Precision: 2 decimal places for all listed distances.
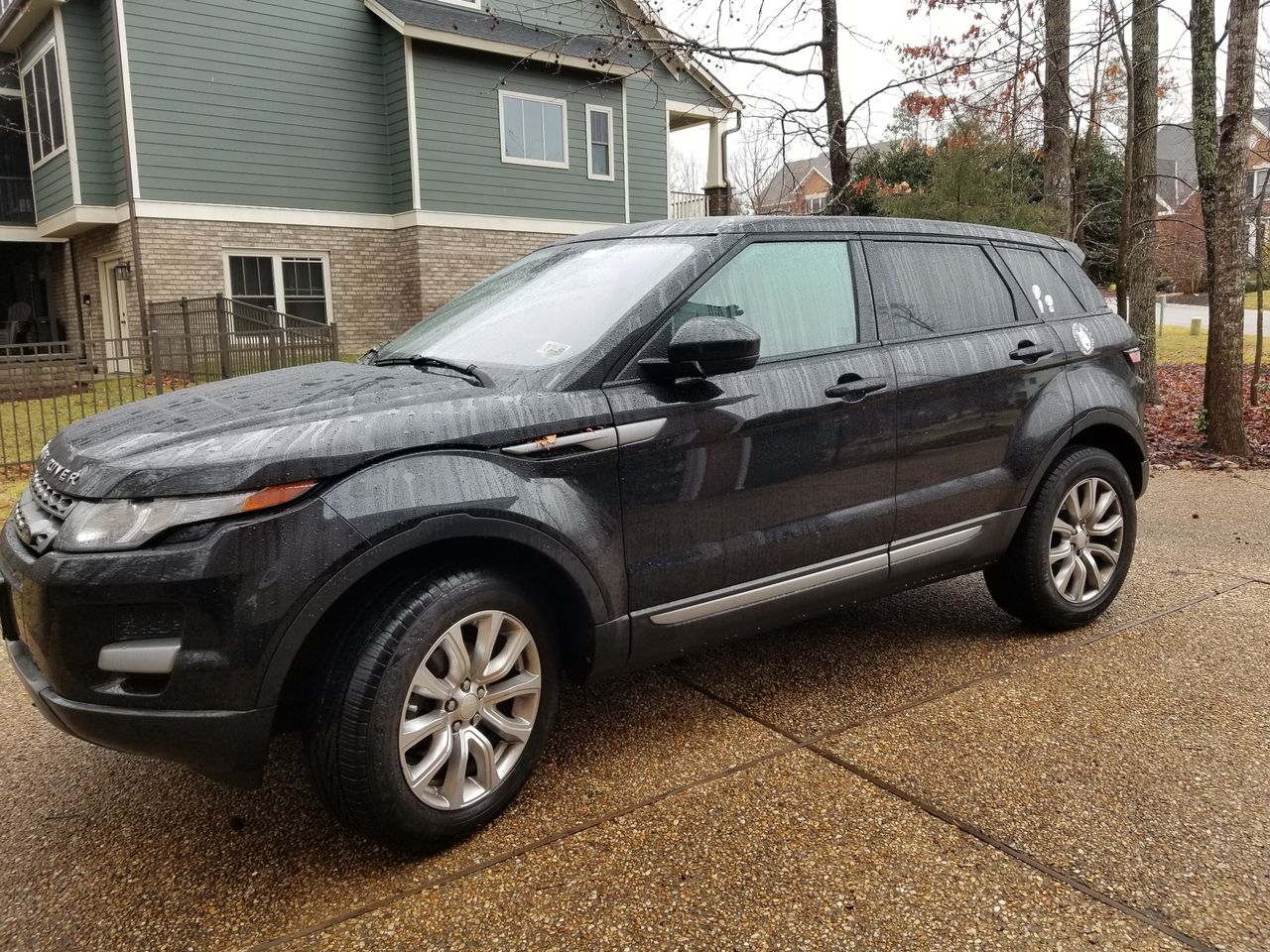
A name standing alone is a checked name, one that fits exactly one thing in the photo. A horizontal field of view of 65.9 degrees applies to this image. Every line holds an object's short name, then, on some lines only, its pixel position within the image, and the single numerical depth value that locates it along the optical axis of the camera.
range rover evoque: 2.40
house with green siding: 15.30
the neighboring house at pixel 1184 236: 27.11
